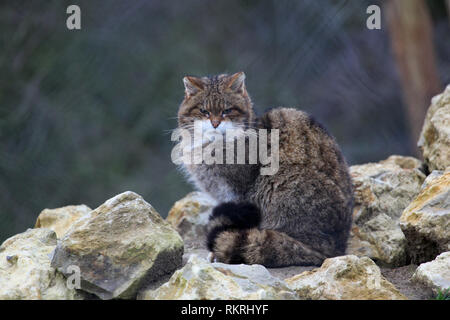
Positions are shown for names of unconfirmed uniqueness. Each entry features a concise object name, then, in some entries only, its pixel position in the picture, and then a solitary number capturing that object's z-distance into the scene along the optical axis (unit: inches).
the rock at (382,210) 131.3
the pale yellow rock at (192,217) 152.3
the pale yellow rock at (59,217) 146.1
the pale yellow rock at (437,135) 137.8
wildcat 121.7
